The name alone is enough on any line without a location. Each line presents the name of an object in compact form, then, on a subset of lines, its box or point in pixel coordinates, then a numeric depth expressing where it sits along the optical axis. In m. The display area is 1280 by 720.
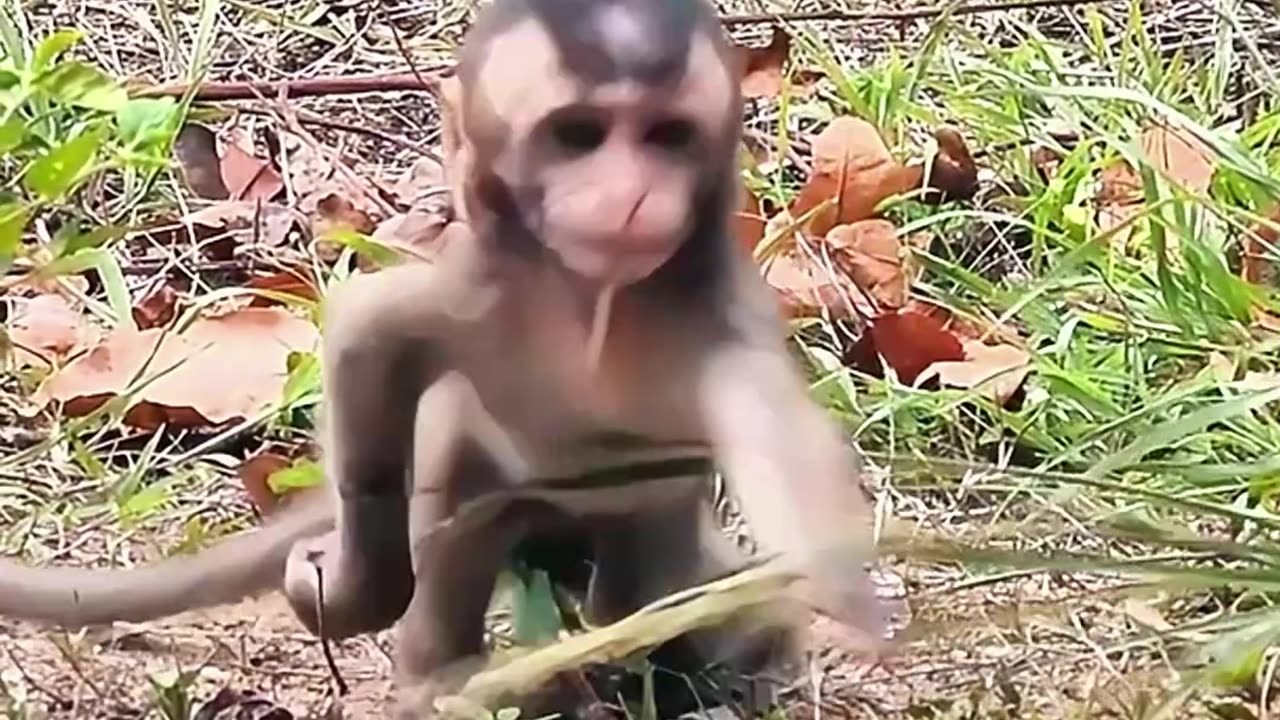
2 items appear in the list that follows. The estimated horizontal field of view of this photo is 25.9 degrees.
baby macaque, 1.70
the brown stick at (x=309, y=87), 2.84
